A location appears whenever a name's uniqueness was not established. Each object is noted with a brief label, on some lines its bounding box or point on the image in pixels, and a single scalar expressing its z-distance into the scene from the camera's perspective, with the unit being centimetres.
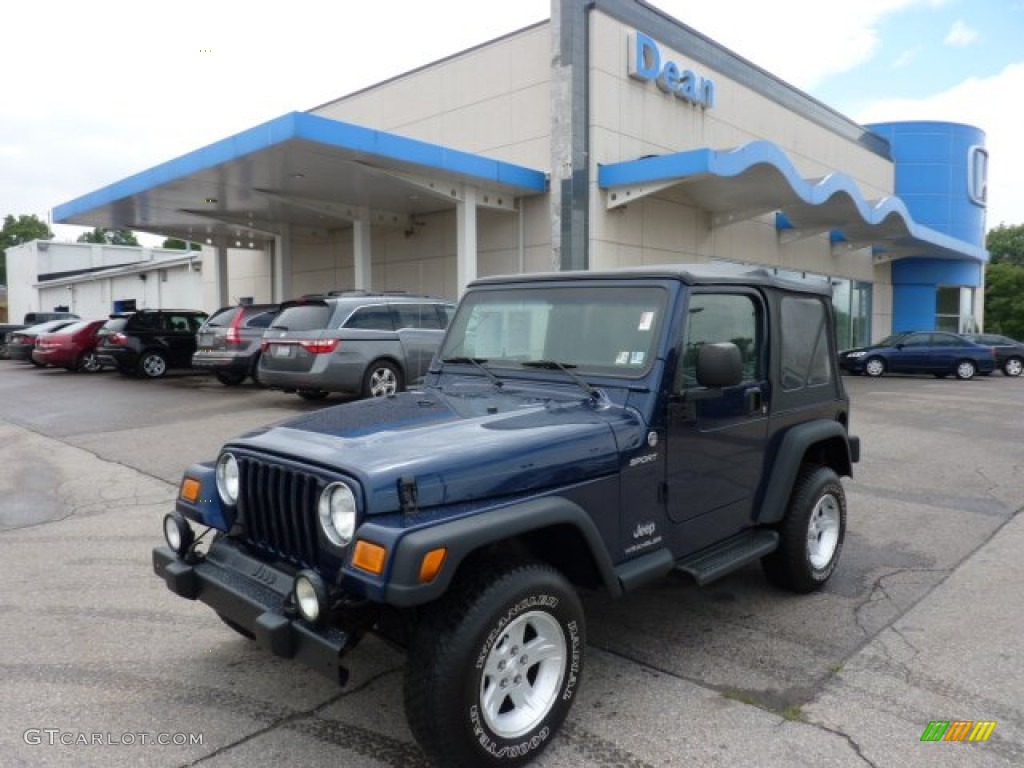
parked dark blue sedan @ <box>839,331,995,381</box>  2205
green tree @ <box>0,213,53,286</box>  9300
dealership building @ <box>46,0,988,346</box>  1588
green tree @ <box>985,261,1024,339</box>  5941
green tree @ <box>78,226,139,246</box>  10856
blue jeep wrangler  264
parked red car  1947
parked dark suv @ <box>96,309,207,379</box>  1717
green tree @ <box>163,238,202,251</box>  9458
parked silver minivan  1127
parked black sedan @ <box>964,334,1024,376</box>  2369
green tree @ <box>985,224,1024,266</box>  7700
